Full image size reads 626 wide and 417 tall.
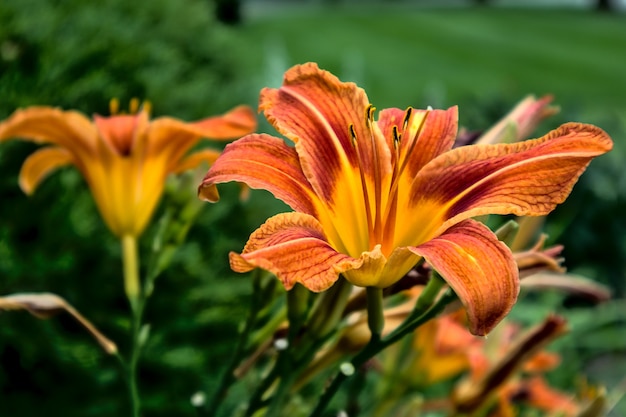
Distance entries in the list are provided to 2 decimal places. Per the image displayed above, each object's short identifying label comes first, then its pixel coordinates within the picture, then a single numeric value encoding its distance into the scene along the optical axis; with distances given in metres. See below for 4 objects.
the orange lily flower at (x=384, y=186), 0.48
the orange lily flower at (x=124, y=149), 0.76
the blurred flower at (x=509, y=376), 0.82
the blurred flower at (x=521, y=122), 0.68
